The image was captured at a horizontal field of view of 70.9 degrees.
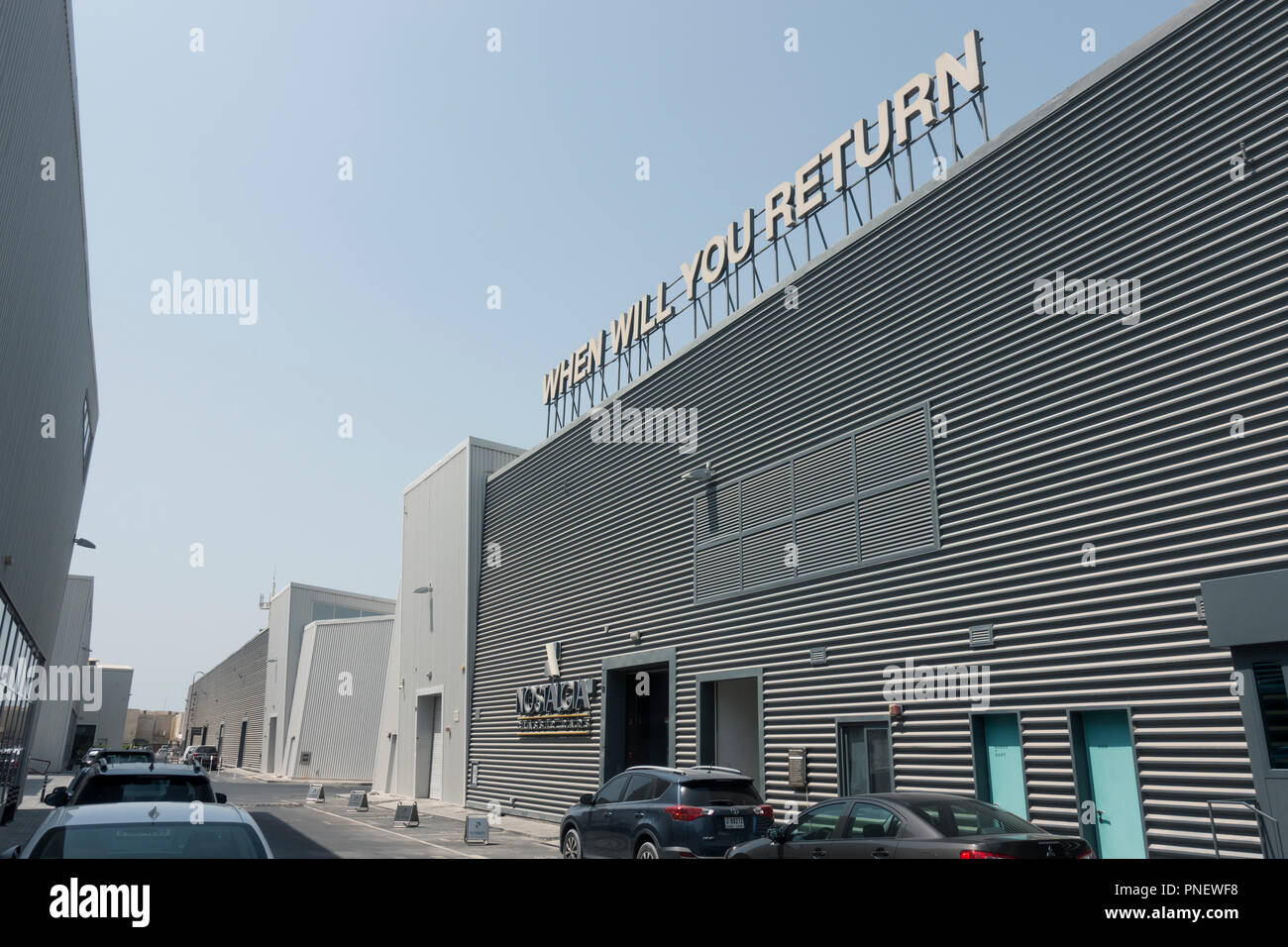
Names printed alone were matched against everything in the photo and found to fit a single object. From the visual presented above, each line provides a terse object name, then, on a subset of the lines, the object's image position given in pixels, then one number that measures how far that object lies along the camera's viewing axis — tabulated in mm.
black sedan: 7605
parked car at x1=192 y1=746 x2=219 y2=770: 57875
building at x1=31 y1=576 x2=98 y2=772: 55375
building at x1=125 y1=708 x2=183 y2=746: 117838
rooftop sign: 15094
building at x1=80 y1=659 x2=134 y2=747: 77562
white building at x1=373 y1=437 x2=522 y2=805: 30484
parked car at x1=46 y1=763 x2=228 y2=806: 9766
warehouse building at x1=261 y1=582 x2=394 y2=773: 61438
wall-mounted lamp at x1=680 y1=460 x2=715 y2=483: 19047
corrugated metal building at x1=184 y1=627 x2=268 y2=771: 71812
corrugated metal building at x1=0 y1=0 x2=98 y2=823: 13148
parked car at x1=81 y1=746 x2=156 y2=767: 22141
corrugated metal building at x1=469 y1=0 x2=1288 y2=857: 10141
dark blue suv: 11617
